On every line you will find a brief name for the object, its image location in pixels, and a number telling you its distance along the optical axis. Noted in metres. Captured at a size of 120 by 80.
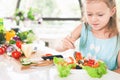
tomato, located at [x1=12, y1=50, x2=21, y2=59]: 1.66
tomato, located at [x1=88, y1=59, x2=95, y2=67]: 1.31
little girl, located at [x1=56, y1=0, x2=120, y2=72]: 1.59
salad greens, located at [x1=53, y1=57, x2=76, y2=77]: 1.25
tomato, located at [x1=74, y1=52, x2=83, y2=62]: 1.47
